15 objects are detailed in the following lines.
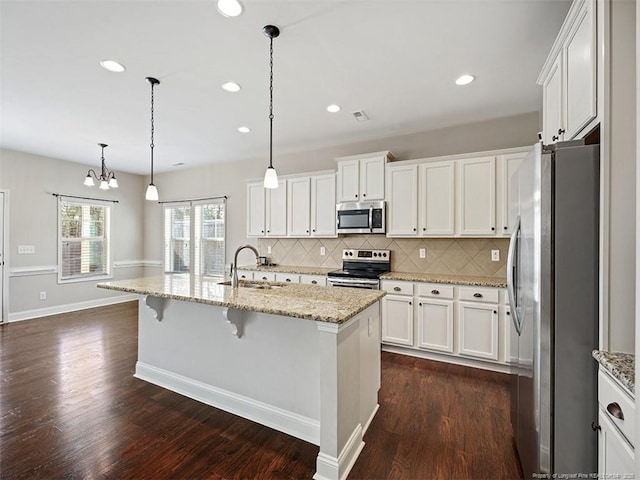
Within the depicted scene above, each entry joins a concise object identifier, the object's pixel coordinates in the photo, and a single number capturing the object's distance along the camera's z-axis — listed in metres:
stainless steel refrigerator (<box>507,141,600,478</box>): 1.30
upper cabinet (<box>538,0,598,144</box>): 1.37
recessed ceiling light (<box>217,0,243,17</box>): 1.73
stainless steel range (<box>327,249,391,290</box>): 3.56
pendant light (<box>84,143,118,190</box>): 3.78
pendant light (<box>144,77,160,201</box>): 2.68
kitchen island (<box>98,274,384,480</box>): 1.67
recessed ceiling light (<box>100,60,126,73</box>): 2.36
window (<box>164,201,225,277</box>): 5.72
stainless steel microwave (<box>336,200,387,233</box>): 3.80
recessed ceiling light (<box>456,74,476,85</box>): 2.59
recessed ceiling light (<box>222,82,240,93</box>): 2.73
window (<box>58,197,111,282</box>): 5.36
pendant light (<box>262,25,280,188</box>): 1.98
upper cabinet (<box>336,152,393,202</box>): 3.81
